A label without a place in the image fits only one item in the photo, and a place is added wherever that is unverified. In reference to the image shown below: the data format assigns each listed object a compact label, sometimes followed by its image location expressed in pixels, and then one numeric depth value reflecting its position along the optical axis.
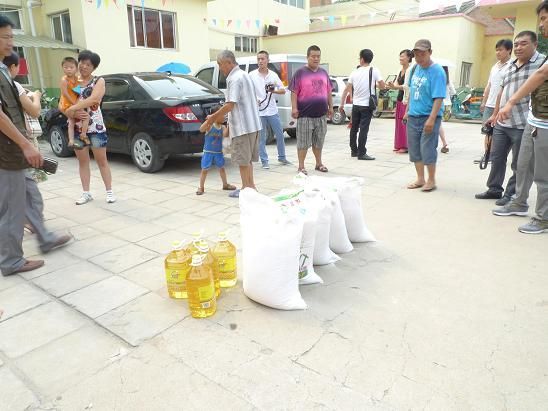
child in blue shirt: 5.14
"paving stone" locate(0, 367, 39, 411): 1.87
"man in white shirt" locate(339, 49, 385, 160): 7.22
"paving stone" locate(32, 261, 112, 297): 2.94
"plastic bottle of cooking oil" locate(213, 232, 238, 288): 2.85
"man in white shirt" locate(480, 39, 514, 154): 5.85
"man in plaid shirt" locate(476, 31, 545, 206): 4.22
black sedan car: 6.01
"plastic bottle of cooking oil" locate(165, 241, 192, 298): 2.67
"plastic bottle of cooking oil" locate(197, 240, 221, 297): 2.63
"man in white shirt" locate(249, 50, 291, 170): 6.64
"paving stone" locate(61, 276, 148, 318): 2.66
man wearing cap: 4.78
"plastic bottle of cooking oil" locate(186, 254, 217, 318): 2.47
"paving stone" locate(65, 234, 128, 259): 3.55
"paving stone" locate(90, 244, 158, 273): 3.27
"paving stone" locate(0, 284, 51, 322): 2.66
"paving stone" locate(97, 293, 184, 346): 2.39
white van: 8.66
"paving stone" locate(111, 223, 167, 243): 3.88
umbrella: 11.29
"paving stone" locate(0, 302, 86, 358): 2.30
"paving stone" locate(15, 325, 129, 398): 2.03
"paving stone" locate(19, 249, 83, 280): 3.16
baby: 4.70
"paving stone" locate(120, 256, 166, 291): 2.97
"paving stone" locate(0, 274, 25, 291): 2.99
